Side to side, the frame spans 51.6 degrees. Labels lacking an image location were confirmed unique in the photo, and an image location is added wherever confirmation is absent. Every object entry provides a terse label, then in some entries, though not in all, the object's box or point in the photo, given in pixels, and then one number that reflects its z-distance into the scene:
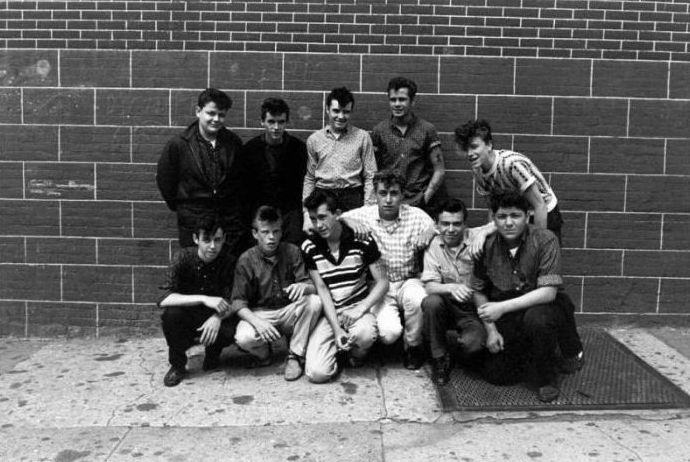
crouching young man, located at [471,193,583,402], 4.45
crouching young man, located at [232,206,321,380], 4.86
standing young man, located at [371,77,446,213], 5.42
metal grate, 4.31
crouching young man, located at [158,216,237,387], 4.80
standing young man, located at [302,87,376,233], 5.34
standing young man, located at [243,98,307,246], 5.38
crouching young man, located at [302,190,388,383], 4.87
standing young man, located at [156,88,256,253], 5.19
